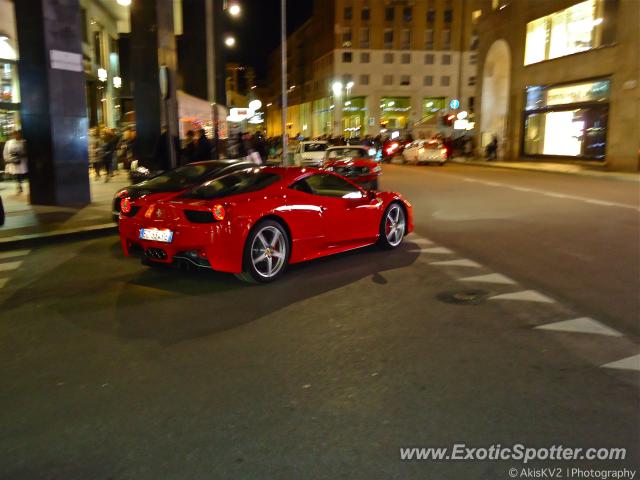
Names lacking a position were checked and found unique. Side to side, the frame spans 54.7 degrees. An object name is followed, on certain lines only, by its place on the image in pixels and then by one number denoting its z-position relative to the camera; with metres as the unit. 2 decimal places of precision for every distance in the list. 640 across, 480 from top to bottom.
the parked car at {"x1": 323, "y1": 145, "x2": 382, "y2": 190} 17.19
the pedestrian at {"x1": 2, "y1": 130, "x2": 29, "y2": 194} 16.20
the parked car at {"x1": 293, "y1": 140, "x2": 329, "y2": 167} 23.86
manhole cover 6.66
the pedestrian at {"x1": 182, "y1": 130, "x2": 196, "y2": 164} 17.09
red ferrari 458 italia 7.15
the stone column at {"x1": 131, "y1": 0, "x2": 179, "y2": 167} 21.91
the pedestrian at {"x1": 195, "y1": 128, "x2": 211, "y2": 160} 16.86
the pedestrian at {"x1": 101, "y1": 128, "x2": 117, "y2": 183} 20.94
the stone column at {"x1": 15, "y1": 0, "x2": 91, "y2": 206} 14.18
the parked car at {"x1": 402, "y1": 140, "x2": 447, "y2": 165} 35.88
